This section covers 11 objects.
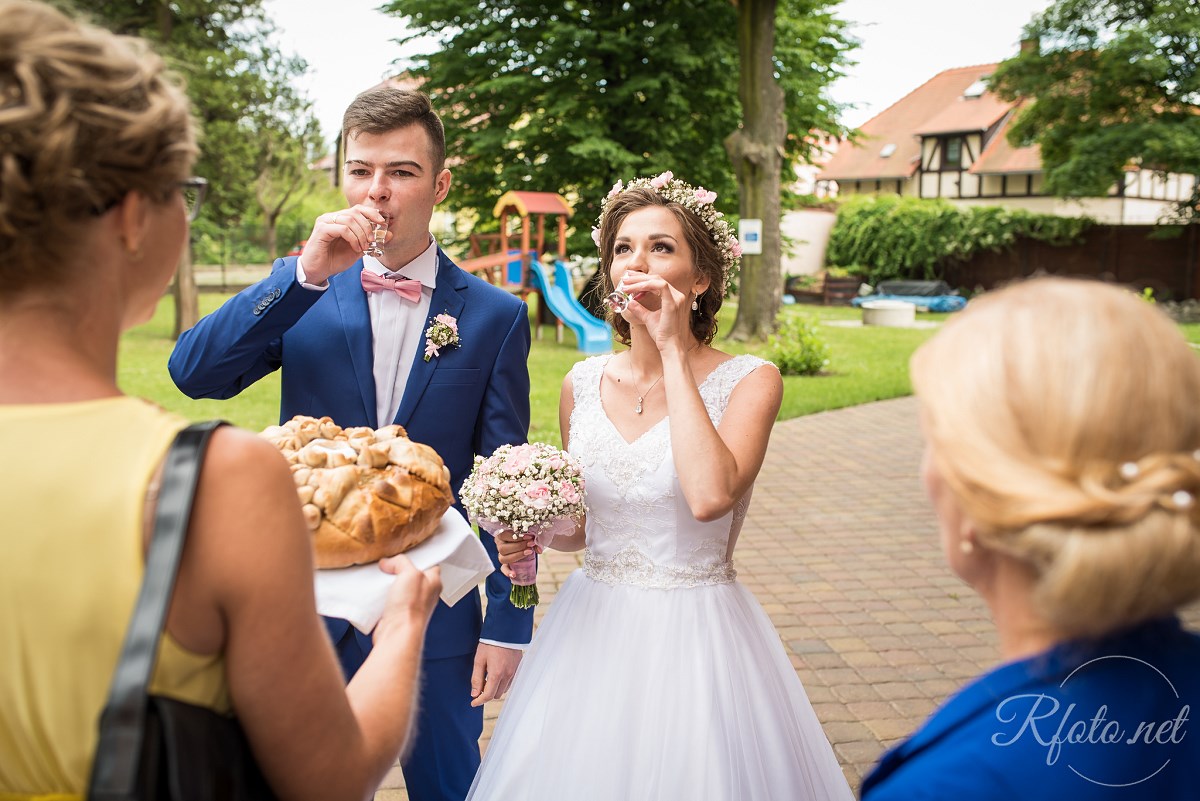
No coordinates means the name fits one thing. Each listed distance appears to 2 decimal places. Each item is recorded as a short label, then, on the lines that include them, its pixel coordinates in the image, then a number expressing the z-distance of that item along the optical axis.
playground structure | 20.58
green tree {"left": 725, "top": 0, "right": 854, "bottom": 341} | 18.72
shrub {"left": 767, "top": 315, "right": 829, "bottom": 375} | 16.36
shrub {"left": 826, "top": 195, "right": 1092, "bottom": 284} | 37.97
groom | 2.88
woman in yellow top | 1.14
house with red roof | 45.97
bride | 2.78
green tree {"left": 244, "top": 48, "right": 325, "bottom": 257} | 22.17
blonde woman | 1.18
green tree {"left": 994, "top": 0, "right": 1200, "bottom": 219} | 30.67
